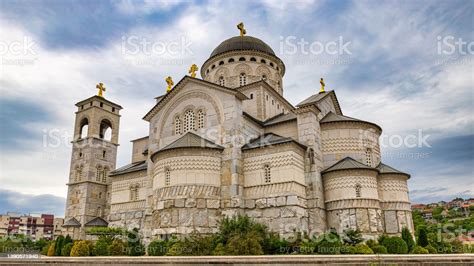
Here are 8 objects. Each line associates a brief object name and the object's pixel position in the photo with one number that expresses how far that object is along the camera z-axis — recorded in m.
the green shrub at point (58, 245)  23.28
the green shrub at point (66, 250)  21.84
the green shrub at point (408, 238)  19.87
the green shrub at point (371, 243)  18.02
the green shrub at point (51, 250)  23.81
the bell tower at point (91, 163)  33.09
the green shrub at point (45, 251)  26.10
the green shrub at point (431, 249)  19.00
